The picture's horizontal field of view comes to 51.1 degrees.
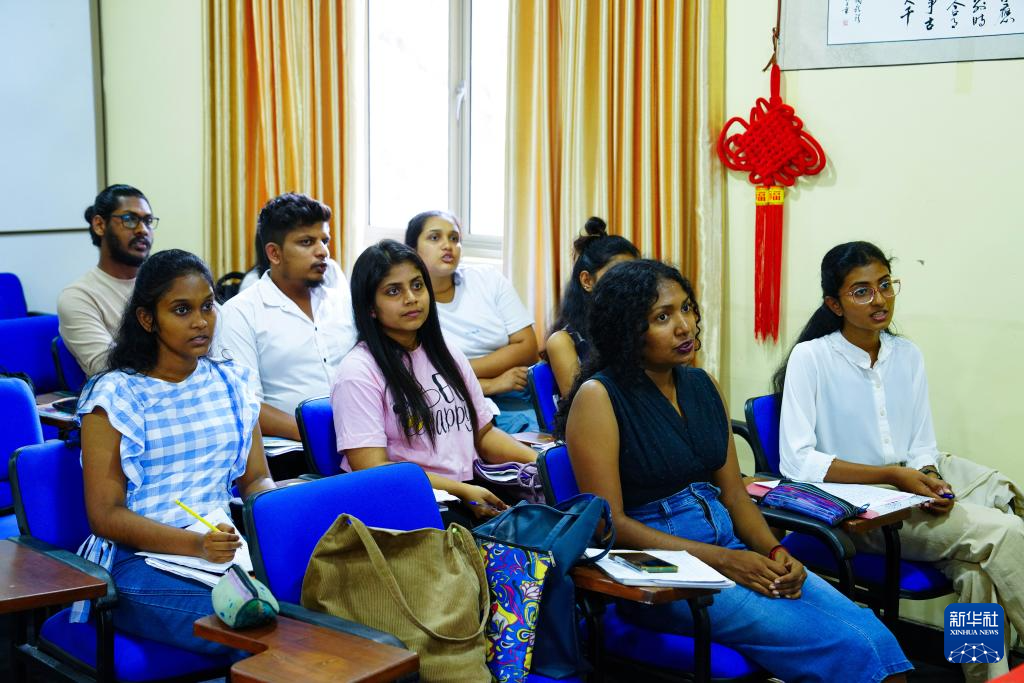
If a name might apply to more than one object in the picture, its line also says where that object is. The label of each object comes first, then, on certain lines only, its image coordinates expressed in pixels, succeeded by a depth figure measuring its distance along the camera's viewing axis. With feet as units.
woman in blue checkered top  7.16
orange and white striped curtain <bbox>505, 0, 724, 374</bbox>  12.05
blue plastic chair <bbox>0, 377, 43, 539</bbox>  9.29
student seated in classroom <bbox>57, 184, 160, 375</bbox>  12.49
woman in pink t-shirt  8.79
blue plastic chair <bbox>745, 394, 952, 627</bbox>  8.63
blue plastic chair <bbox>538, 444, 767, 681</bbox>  6.96
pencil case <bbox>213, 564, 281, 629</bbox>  5.79
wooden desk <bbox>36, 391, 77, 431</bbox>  10.48
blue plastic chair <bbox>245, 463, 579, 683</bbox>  6.53
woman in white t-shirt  12.94
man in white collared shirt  11.32
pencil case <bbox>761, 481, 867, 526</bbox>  8.20
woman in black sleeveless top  7.06
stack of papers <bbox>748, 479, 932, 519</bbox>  8.38
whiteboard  16.88
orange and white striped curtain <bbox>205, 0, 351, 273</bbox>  15.58
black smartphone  6.75
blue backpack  6.59
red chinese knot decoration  11.43
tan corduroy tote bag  6.17
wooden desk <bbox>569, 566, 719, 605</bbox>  6.45
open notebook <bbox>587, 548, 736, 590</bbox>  6.55
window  15.62
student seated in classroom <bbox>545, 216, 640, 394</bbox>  11.40
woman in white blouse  9.53
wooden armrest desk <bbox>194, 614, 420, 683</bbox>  5.30
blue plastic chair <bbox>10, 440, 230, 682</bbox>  6.76
